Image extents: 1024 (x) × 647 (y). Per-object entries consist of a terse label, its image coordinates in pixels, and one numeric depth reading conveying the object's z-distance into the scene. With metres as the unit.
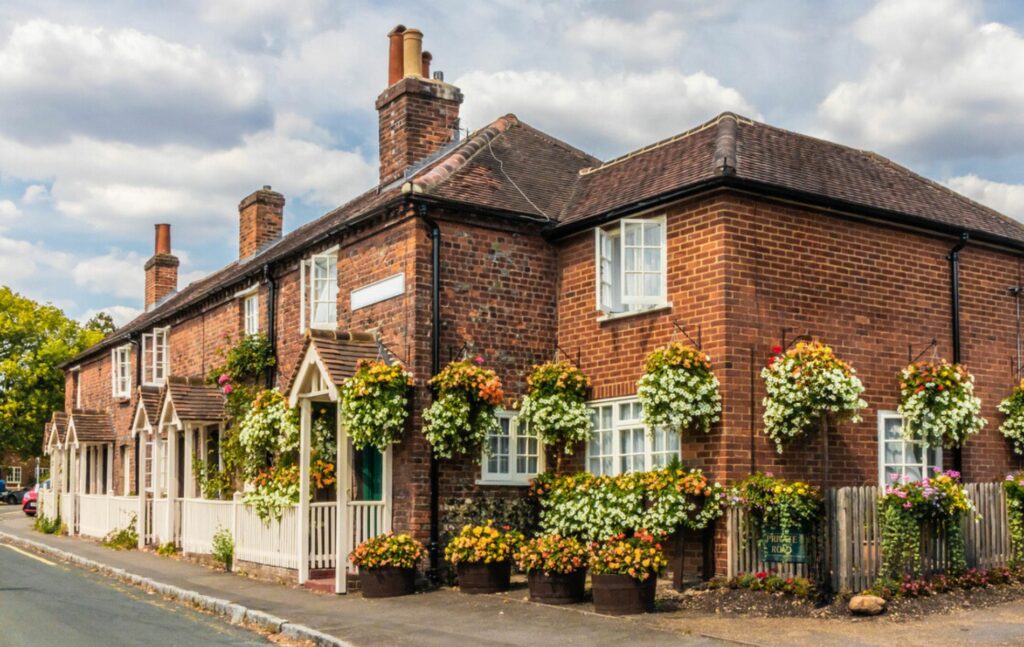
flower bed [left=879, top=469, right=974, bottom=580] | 12.44
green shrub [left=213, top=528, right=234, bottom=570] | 18.95
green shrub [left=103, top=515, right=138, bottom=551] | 24.73
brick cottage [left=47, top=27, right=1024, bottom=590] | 14.18
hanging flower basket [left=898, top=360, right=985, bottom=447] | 14.52
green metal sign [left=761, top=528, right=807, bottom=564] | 12.34
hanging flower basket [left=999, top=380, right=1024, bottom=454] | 16.41
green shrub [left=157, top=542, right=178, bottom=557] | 22.31
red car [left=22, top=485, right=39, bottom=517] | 43.81
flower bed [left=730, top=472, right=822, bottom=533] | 12.27
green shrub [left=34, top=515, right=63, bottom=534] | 31.58
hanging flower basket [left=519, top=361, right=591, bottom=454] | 15.69
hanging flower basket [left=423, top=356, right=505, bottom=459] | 15.08
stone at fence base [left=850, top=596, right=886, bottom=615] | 11.47
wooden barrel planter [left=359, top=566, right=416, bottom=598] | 14.48
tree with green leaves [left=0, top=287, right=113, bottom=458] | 56.34
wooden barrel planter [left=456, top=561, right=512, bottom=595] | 14.38
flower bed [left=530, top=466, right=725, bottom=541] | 13.32
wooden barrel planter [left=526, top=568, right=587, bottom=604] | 13.02
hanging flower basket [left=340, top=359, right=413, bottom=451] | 14.95
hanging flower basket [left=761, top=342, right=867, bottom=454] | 13.10
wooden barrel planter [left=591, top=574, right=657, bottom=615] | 12.05
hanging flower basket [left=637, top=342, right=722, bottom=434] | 13.51
